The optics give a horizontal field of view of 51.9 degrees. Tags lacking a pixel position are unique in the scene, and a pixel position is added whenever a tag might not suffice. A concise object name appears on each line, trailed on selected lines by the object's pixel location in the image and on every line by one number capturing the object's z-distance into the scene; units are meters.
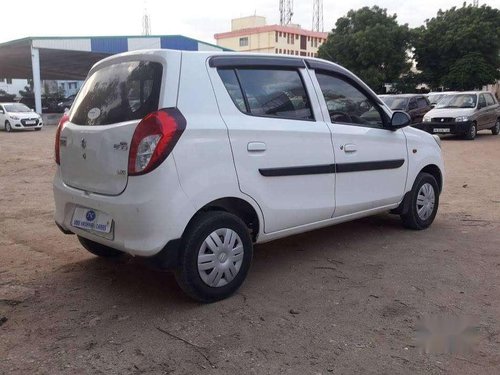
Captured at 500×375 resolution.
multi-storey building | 75.62
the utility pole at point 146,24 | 76.17
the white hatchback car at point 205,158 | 3.39
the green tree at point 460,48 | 35.47
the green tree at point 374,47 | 38.09
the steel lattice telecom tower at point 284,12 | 84.00
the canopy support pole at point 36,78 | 29.56
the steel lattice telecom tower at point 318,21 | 82.06
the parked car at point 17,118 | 23.72
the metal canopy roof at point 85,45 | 29.53
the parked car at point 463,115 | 17.11
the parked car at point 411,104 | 19.16
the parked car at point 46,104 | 40.28
